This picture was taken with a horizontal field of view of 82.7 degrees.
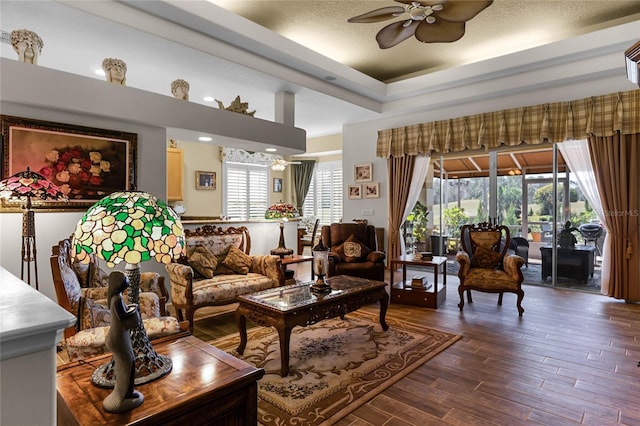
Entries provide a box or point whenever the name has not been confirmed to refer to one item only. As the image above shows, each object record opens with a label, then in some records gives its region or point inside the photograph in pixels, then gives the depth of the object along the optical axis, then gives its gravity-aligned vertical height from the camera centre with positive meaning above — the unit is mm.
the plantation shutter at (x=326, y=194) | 10281 +430
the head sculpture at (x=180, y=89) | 4598 +1526
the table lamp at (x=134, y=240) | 1309 -115
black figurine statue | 1238 -490
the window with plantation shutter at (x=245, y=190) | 9336 +500
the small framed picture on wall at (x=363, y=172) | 7445 +764
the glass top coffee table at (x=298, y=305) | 2732 -802
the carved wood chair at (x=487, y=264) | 4203 -673
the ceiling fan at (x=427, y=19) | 3266 +1842
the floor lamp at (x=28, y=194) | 2941 +123
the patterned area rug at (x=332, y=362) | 2301 -1241
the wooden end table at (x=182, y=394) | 1240 -691
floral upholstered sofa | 3656 -718
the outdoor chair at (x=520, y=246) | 6051 -612
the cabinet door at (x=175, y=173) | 7712 +767
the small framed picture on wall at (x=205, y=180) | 8633 +700
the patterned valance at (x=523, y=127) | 4820 +1282
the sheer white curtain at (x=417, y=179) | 6773 +569
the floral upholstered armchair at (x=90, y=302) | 2133 -703
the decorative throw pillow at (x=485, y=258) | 4637 -632
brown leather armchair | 5016 -626
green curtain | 10469 +925
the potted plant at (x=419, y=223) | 7008 -268
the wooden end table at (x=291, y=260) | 5164 -738
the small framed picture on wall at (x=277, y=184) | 10477 +711
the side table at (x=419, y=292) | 4527 -1061
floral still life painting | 3527 +559
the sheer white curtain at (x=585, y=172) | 5059 +529
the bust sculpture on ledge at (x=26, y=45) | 3361 +1531
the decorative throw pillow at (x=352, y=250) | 5316 -615
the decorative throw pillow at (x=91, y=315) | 2555 -752
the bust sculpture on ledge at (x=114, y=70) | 3932 +1514
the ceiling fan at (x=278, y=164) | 8820 +1097
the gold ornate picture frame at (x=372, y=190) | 7359 +394
